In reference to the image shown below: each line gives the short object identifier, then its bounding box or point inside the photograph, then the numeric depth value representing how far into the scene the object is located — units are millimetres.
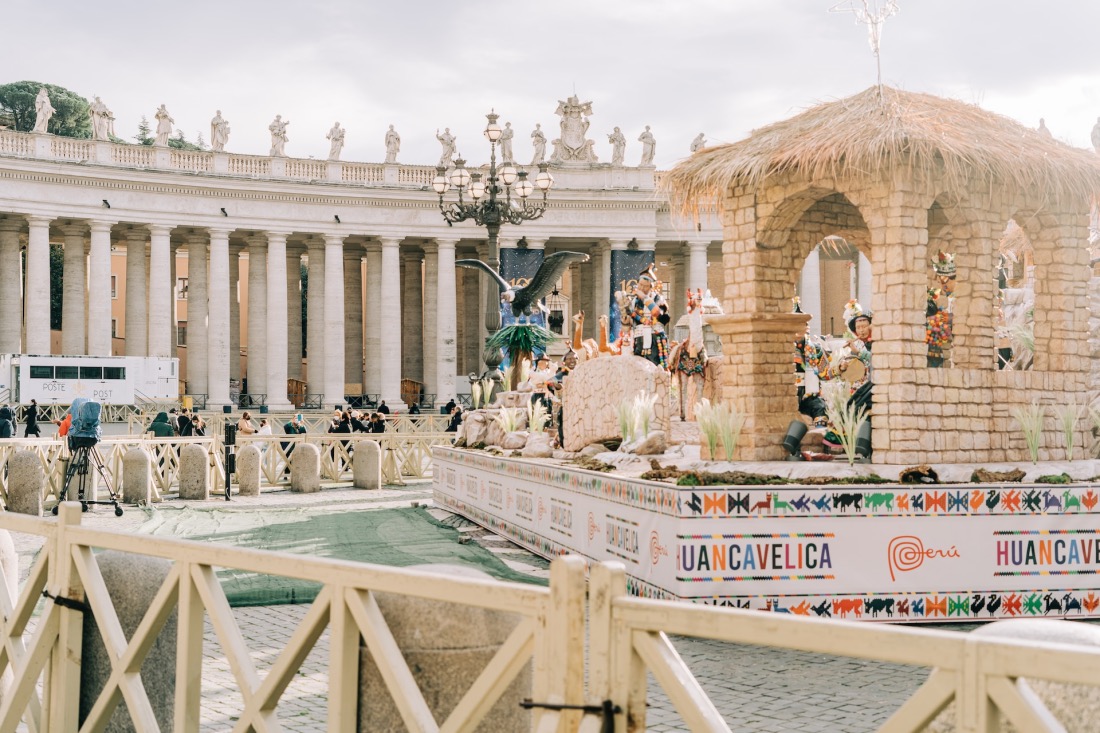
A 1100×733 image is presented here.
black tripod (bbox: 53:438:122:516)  21094
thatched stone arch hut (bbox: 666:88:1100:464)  12609
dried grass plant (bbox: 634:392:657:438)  16359
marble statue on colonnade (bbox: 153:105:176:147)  53562
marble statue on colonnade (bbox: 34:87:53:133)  52025
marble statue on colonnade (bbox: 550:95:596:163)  60125
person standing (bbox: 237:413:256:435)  32266
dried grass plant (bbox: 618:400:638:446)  16547
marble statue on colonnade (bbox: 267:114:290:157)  56125
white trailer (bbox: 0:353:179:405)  46031
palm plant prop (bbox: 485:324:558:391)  25125
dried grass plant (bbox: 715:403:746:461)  13617
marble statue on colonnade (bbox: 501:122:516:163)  56625
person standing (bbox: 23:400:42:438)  36906
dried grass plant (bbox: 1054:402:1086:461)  13531
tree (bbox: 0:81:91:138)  86438
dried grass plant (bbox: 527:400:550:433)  20575
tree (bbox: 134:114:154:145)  91938
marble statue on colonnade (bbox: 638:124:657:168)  61562
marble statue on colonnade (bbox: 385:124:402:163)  58219
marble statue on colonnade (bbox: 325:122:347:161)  57406
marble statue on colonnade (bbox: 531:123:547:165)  58562
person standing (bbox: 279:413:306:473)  30436
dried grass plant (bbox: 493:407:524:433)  21391
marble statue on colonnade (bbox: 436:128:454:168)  54509
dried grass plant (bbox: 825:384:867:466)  12758
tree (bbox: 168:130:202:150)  89625
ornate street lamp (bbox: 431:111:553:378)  25969
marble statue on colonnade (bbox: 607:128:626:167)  61125
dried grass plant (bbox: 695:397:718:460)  13844
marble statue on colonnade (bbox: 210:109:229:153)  55531
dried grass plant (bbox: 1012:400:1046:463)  13141
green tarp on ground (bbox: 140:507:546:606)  12945
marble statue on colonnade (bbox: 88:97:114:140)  53094
